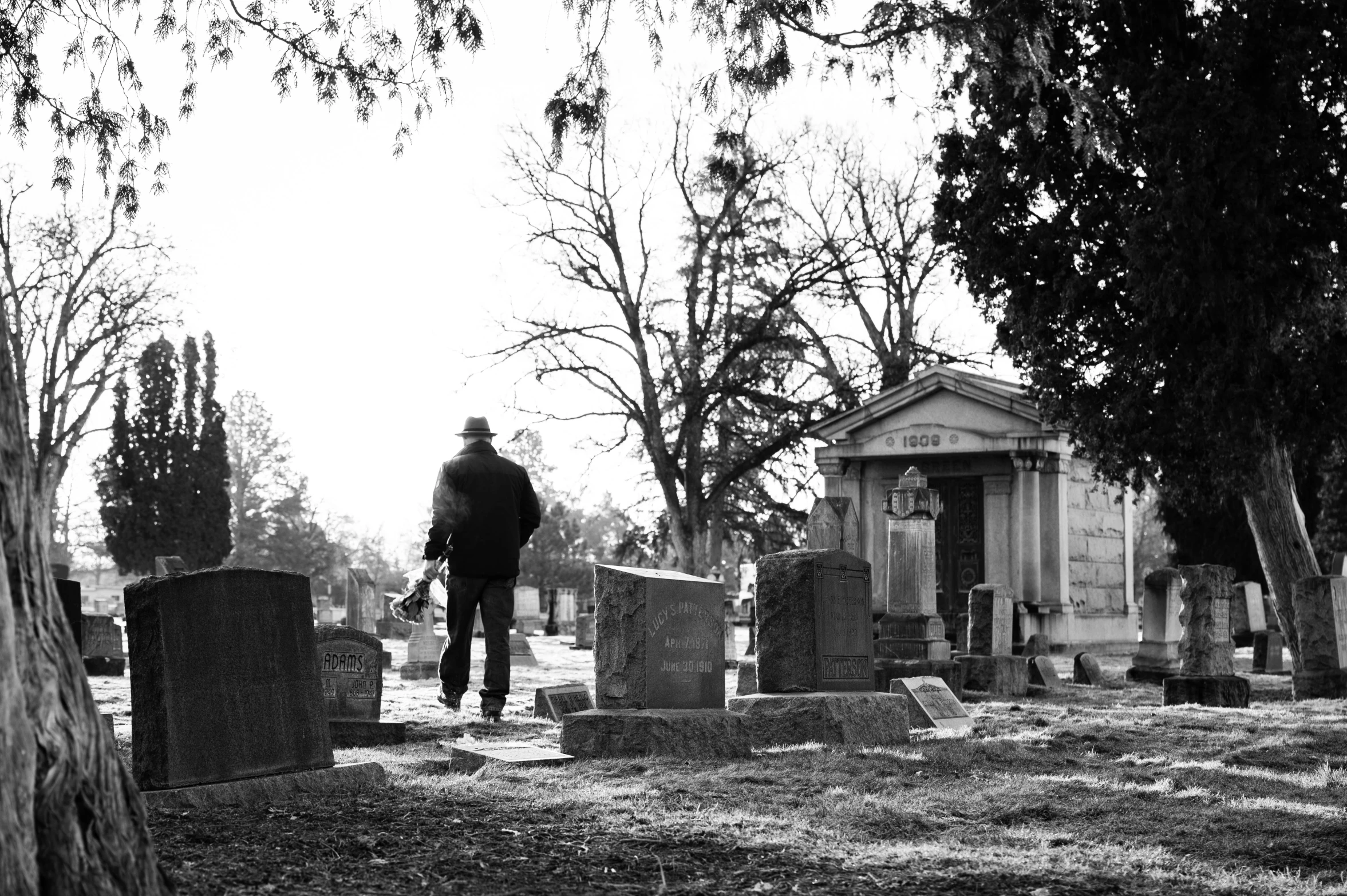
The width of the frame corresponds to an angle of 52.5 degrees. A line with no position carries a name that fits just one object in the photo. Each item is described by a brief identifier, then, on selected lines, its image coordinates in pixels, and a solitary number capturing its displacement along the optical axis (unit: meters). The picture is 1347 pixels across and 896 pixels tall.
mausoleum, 23.39
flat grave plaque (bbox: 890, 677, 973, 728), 9.95
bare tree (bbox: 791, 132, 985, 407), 27.77
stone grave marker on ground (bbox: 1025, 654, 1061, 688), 14.71
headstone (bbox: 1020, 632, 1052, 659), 19.72
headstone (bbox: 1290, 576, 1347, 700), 13.75
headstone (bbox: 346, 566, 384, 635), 25.89
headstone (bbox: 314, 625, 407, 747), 8.05
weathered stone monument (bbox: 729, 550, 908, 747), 8.80
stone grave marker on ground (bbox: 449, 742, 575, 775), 6.71
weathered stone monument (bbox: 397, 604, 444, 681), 16.80
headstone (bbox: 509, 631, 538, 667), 19.33
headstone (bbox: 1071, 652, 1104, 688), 15.89
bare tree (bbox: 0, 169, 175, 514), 31.20
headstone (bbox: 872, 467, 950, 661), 15.28
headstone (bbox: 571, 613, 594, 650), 27.02
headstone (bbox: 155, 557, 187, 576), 19.06
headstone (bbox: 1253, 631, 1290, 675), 18.77
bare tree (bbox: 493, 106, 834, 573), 27.22
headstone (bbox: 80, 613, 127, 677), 16.06
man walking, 9.27
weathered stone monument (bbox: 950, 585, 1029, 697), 15.74
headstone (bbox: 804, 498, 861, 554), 17.92
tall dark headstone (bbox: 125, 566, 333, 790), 5.56
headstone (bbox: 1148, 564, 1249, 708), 13.59
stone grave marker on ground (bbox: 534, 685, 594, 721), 10.08
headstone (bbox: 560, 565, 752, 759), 7.51
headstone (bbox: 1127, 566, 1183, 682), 17.09
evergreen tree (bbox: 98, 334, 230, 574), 48.19
